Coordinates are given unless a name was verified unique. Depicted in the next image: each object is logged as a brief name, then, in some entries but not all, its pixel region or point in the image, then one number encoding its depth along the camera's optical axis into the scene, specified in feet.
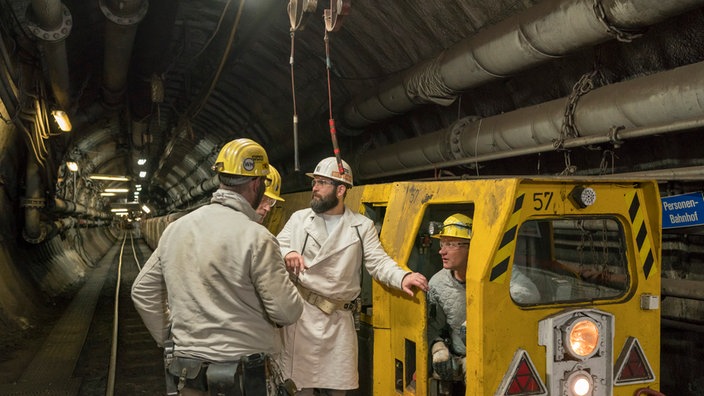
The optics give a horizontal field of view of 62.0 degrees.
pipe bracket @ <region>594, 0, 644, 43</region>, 15.01
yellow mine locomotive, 9.82
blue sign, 15.21
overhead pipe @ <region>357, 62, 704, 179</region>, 14.25
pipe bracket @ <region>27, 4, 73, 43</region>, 23.97
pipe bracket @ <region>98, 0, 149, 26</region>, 25.36
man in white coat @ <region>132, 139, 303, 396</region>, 9.57
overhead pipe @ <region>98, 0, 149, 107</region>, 25.17
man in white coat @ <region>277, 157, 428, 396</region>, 13.39
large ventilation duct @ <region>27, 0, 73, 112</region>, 22.59
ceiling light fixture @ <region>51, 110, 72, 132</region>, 32.92
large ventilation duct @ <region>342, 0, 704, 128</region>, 14.51
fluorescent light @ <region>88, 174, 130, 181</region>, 77.32
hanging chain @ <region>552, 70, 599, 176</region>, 17.85
